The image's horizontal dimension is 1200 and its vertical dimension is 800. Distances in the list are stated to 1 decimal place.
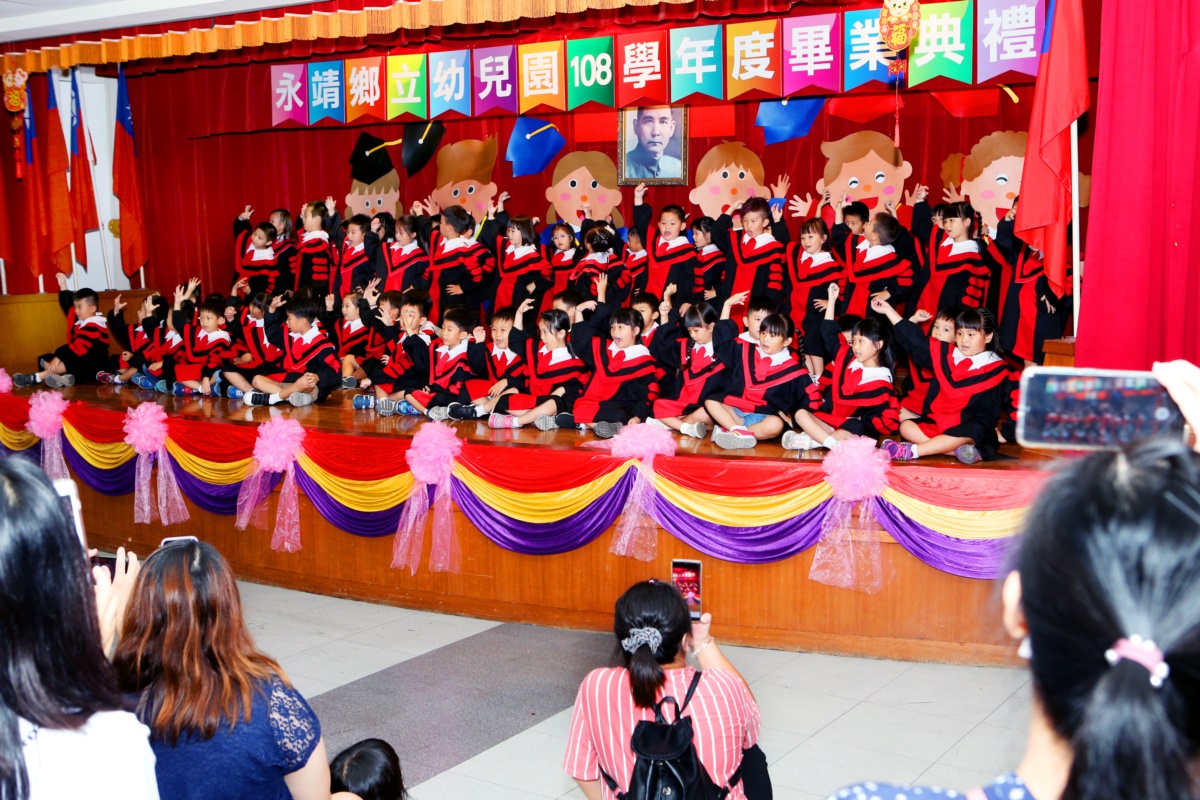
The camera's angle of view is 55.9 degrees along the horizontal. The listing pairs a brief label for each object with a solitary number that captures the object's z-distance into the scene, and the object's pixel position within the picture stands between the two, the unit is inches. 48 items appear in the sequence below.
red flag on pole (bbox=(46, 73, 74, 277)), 371.6
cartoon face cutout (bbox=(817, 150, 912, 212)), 305.0
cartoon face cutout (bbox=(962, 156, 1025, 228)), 290.2
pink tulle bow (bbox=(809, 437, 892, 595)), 173.8
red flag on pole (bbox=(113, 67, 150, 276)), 384.8
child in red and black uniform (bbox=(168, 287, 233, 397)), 295.7
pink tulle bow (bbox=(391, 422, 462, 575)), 203.9
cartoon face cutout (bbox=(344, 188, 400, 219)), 386.0
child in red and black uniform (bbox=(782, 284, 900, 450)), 200.8
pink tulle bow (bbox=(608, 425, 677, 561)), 188.7
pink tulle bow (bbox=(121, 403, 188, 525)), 240.4
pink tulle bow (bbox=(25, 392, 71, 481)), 262.7
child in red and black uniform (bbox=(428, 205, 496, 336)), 323.6
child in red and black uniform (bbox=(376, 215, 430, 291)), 326.6
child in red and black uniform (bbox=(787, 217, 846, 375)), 279.7
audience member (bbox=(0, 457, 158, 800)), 45.5
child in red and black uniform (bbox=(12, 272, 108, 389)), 327.9
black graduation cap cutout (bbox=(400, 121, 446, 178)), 372.5
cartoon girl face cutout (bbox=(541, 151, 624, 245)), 347.9
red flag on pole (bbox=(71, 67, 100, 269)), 374.9
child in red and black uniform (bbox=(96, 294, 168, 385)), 322.3
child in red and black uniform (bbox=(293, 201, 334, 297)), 357.4
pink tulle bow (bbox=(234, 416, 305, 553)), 220.5
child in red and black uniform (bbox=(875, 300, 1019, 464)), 186.9
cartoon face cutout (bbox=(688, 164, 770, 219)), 325.7
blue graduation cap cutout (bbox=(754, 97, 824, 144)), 314.5
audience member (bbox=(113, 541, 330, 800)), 72.9
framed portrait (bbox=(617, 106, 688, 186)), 332.8
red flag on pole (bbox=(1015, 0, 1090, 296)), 165.5
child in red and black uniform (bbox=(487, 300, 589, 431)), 229.9
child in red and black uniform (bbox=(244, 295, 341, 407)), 274.8
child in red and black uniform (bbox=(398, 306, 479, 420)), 248.2
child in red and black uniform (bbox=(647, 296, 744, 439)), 224.4
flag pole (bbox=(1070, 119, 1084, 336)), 165.5
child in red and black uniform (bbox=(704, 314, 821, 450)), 210.8
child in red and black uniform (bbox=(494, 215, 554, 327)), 324.5
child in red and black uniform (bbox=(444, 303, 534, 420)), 245.0
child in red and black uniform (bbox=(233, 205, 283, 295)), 363.9
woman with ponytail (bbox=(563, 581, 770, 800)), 83.9
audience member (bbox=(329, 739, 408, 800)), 95.3
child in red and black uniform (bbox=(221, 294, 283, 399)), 286.5
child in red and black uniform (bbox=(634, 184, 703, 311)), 303.7
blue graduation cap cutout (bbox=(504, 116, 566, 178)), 356.5
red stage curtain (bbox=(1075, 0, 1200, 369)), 136.6
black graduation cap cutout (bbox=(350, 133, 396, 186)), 383.6
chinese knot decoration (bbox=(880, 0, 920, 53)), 221.9
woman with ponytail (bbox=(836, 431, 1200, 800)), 31.5
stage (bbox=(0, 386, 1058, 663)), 173.3
